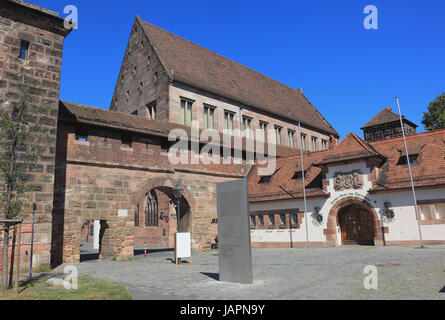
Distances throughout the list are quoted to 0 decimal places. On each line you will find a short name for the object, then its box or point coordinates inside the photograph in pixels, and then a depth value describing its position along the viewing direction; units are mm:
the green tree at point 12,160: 9523
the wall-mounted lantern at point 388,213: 19594
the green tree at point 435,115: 43975
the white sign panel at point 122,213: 18781
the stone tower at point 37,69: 13797
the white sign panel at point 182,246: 15949
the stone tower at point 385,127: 39188
